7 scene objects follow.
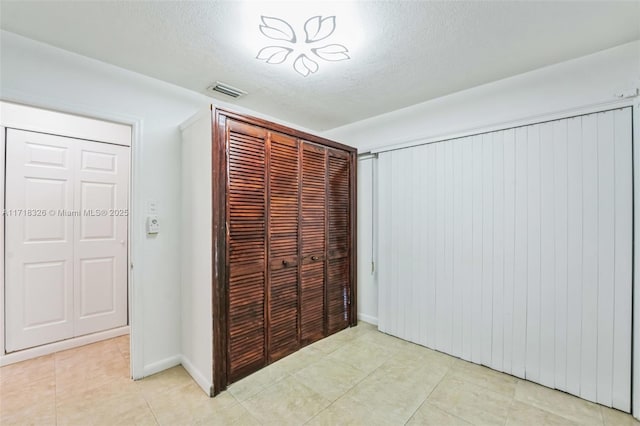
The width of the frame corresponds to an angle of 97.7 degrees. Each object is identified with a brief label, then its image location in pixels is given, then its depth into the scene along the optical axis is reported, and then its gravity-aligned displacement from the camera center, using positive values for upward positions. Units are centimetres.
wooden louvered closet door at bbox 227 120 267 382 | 210 -27
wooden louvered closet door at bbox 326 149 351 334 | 296 -30
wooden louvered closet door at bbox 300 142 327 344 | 267 -28
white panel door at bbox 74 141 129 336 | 287 -26
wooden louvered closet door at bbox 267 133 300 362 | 239 -28
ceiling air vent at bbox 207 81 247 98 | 241 +110
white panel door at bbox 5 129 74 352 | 250 -25
